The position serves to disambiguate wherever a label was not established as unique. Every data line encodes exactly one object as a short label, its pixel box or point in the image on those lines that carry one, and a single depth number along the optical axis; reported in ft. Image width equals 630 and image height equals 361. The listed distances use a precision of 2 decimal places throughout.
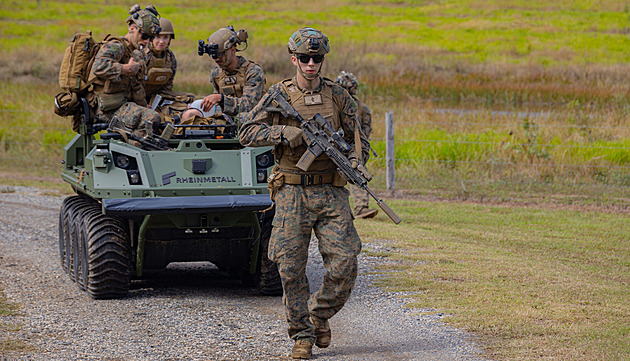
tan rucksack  54.39
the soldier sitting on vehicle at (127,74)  52.49
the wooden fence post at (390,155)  92.12
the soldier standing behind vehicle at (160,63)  56.80
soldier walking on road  37.60
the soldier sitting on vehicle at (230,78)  52.34
